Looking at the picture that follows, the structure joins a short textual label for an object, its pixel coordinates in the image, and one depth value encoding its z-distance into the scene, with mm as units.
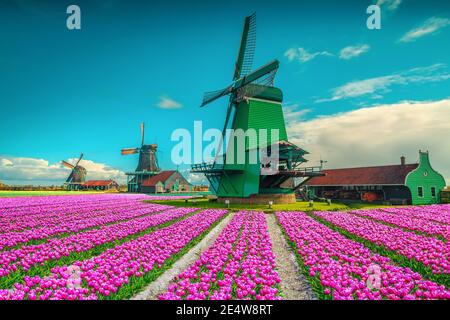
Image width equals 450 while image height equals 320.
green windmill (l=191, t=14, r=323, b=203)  29500
